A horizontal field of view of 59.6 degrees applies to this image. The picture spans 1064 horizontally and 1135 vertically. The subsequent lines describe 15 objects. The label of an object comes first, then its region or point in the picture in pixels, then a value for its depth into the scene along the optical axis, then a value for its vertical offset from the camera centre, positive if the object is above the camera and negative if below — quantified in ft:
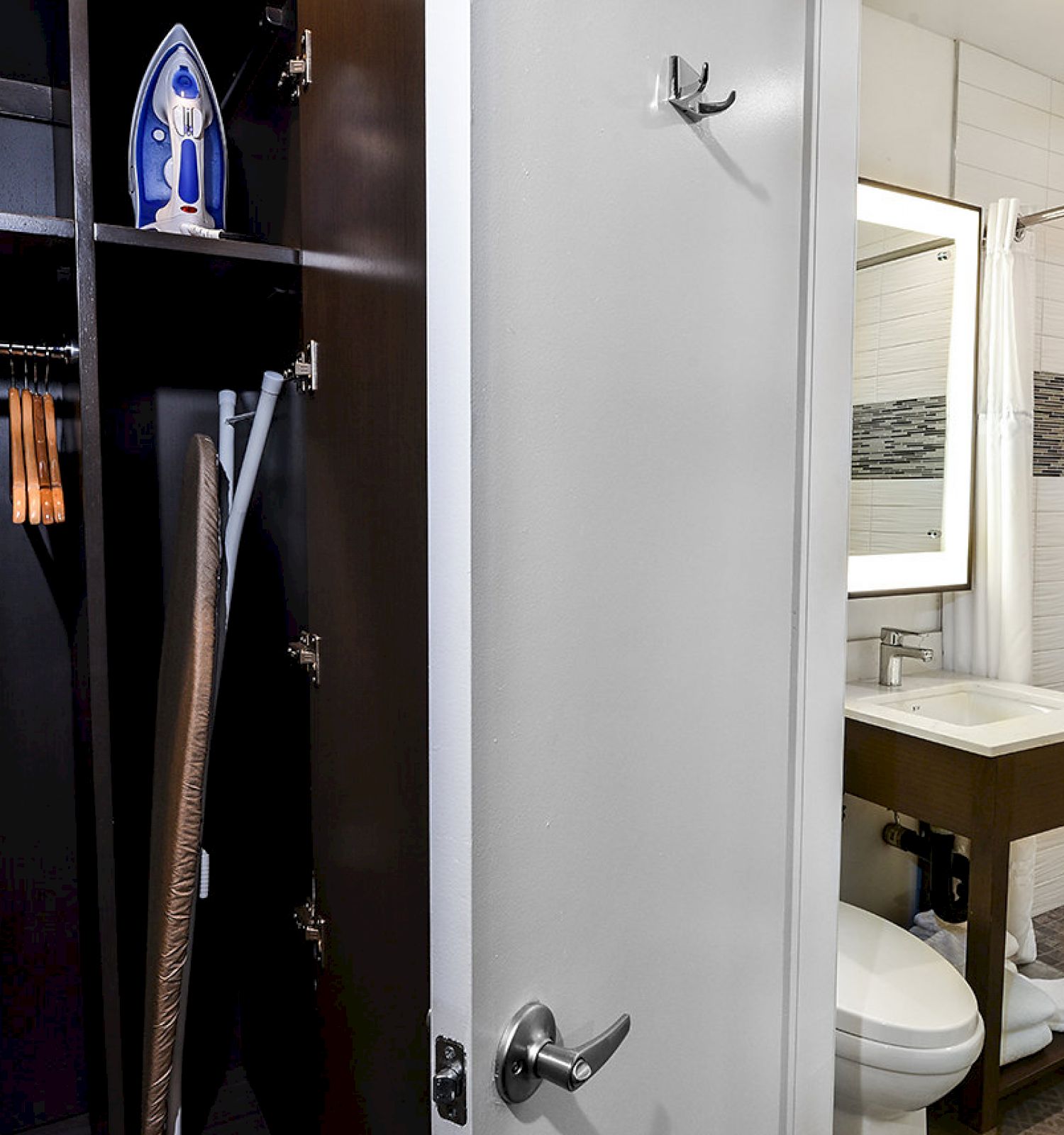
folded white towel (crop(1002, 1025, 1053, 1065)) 6.70 -3.86
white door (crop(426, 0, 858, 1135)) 2.16 -0.09
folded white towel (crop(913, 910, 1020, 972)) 7.48 -3.47
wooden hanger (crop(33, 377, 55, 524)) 4.68 +0.26
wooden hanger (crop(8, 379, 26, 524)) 4.64 +0.25
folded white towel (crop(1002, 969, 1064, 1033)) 6.80 -3.67
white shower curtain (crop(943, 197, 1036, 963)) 7.57 +0.27
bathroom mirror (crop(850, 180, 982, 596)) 7.59 +0.89
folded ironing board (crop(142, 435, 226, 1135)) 4.05 -1.24
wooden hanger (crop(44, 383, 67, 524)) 4.69 +0.24
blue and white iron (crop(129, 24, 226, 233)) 4.69 +1.89
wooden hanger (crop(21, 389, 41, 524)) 4.65 +0.26
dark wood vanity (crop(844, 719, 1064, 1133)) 5.90 -1.97
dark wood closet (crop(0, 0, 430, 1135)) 3.39 -0.34
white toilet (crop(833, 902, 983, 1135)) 5.02 -2.86
